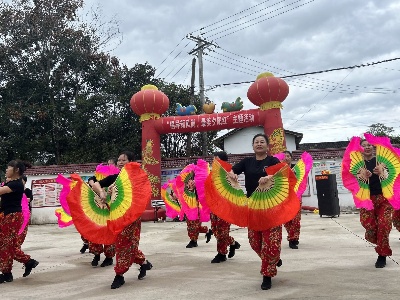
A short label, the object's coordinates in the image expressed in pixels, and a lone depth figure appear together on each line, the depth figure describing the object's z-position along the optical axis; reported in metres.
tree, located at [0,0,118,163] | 19.66
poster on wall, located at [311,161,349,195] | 14.43
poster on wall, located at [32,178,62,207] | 15.58
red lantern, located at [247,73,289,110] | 12.49
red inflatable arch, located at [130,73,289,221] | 13.11
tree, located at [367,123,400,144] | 35.46
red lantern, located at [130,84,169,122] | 13.66
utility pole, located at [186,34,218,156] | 19.55
